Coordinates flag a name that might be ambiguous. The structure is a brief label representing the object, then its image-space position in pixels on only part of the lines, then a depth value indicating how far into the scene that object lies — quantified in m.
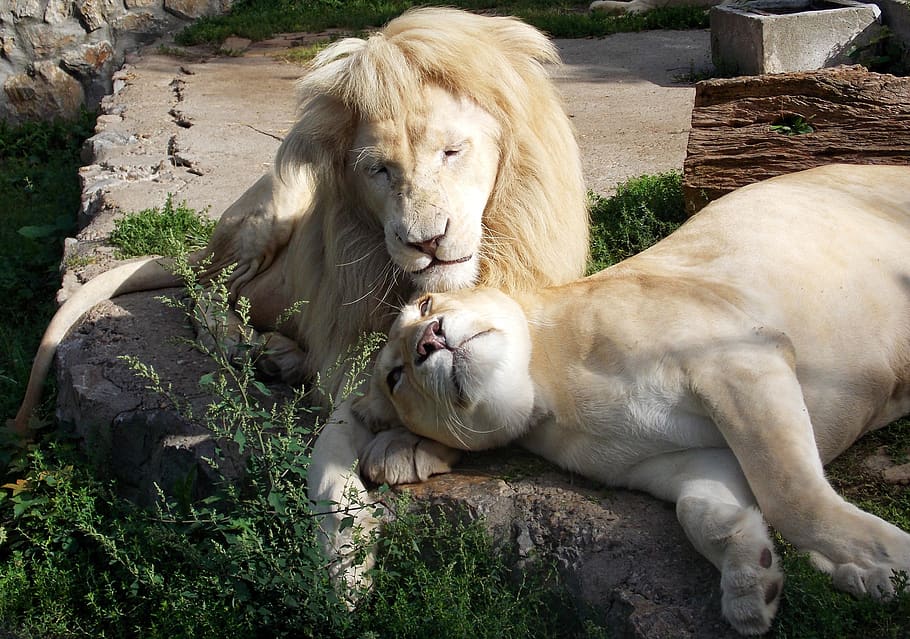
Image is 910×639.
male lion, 3.74
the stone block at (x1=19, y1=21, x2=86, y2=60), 11.52
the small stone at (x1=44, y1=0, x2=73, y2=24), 11.49
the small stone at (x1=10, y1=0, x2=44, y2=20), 11.34
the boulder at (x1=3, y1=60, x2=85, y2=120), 11.63
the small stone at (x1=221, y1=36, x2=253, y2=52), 12.08
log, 5.23
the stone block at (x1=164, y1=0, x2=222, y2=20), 12.48
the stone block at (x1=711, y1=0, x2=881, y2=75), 8.40
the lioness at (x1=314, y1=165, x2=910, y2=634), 2.74
